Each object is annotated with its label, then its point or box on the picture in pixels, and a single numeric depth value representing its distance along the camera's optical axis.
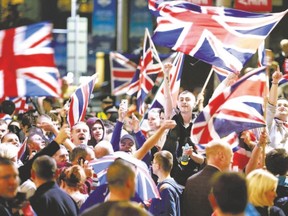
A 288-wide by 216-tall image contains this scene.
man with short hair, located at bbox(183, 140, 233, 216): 11.87
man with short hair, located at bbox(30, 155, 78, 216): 10.51
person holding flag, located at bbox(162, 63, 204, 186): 14.12
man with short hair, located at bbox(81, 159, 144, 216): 9.21
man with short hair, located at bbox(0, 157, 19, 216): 9.69
